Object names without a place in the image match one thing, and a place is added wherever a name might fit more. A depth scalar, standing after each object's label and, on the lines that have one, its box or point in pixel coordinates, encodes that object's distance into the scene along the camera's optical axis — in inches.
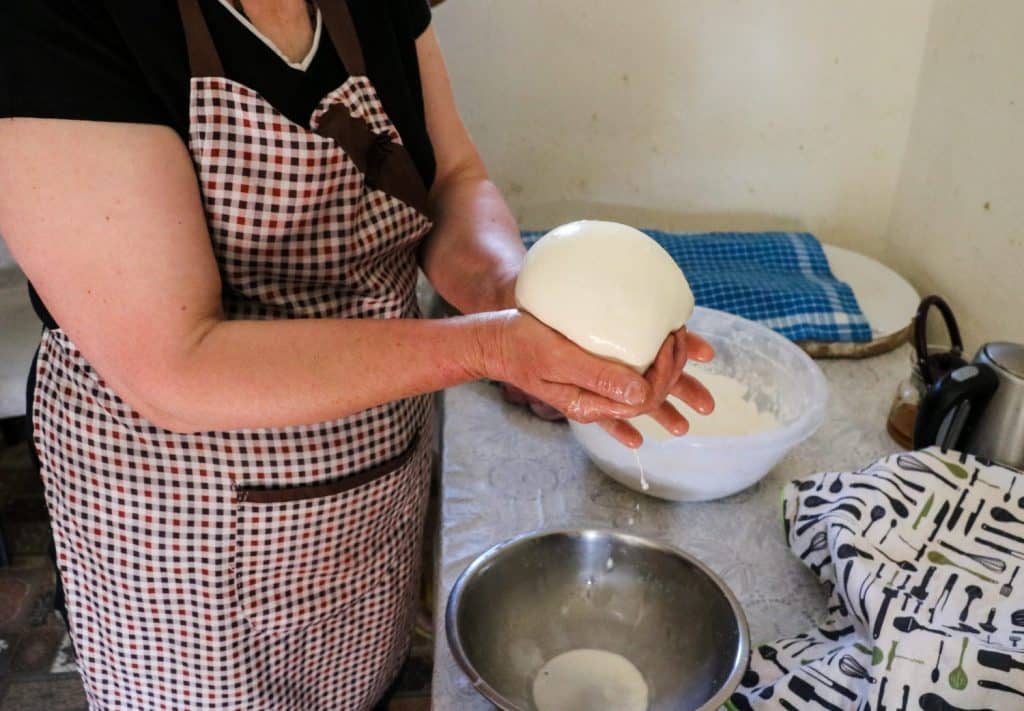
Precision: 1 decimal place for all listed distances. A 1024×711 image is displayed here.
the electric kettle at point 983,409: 42.1
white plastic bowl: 41.6
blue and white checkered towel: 59.6
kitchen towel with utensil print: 29.8
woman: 27.3
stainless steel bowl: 34.1
